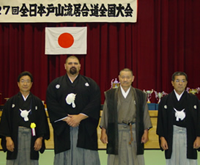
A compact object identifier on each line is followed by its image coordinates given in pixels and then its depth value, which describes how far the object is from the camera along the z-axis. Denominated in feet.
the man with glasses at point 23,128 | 12.07
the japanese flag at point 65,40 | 26.53
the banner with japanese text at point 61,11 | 25.91
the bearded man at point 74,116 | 12.09
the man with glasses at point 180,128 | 11.87
